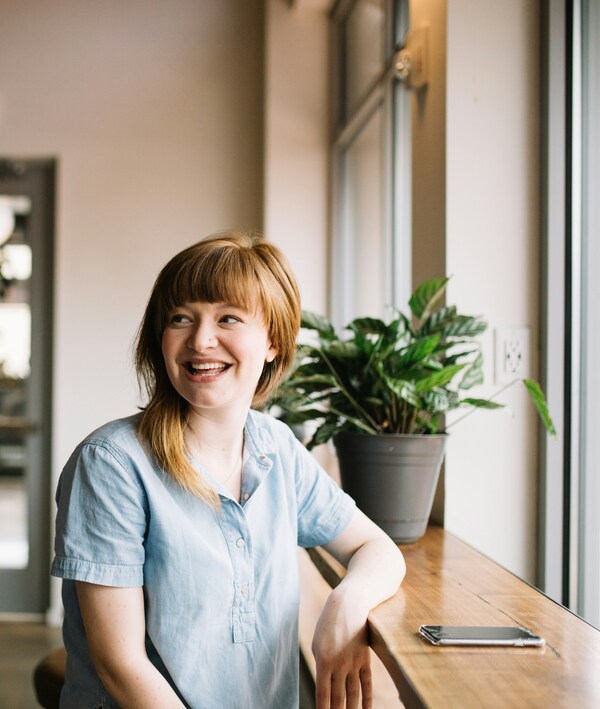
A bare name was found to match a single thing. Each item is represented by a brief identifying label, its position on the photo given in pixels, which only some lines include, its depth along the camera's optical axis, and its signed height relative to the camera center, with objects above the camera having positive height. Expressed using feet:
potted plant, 5.10 -0.29
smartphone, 3.36 -1.21
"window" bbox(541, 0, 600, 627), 5.67 +0.45
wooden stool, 6.08 -2.56
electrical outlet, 5.92 +0.02
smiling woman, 3.69 -0.90
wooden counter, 2.88 -1.24
